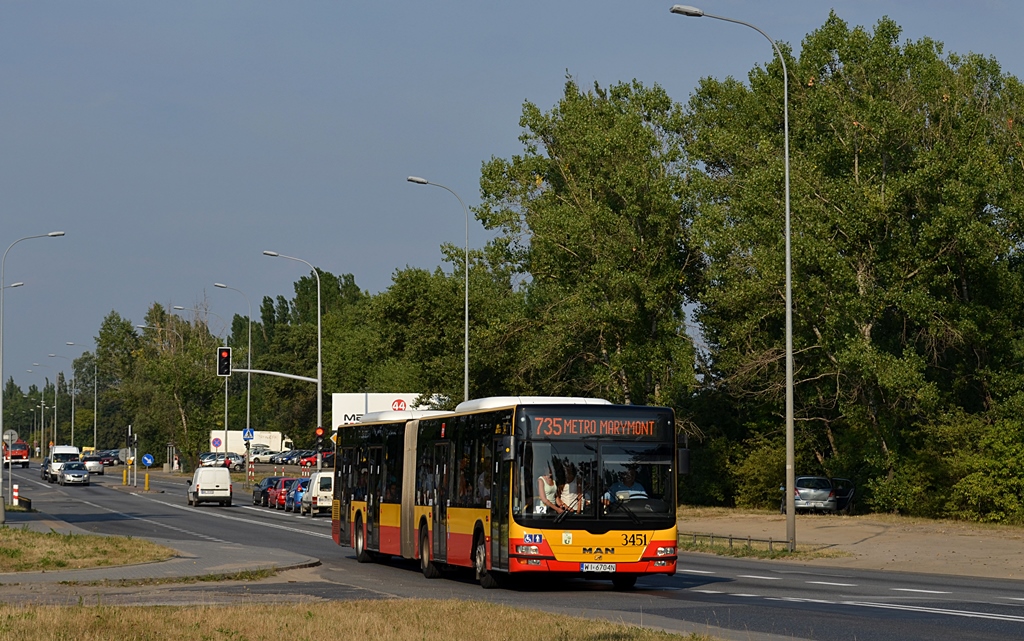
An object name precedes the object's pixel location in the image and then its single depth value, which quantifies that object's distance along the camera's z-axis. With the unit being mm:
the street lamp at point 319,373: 61812
